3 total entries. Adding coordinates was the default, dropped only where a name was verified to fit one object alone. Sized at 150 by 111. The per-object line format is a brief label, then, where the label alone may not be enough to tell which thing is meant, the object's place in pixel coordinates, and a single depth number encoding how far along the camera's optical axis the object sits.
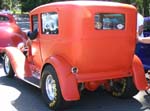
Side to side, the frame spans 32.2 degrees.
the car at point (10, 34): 7.67
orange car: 4.03
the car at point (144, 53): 5.51
